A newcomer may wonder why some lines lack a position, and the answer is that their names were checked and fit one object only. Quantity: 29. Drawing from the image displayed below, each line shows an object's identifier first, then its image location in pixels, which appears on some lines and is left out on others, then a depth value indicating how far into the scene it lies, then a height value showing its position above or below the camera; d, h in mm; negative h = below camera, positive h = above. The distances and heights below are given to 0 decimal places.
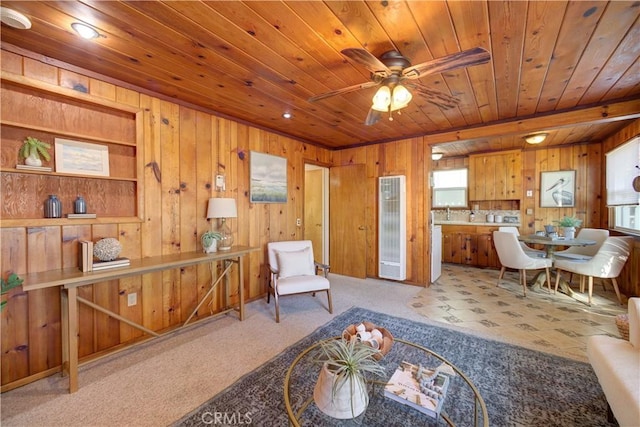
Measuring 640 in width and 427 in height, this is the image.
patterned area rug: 1544 -1250
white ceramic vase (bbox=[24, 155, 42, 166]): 1929 +377
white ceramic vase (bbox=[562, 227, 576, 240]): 3867 -353
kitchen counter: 5270 -295
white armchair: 3006 -784
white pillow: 3295 -702
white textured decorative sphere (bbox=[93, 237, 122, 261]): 2121 -322
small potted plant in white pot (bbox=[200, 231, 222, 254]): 2803 -335
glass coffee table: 1496 -1244
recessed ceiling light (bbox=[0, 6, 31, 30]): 1514 +1167
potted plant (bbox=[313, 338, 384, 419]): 1195 -816
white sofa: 1158 -823
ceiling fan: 1568 +951
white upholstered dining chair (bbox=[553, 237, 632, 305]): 3217 -663
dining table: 3627 -584
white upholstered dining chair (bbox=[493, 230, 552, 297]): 3781 -727
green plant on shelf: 1938 +457
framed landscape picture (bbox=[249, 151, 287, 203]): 3582 +460
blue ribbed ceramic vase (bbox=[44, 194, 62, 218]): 2021 +27
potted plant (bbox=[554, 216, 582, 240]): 3871 -258
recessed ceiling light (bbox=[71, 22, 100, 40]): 1662 +1190
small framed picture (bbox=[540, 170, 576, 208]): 4816 +394
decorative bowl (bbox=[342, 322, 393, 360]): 1468 -780
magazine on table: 1242 -934
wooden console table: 1783 -494
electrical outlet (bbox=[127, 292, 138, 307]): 2454 -852
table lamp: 2855 -11
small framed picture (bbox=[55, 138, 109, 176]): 2113 +453
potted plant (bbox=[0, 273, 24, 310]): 1542 -447
